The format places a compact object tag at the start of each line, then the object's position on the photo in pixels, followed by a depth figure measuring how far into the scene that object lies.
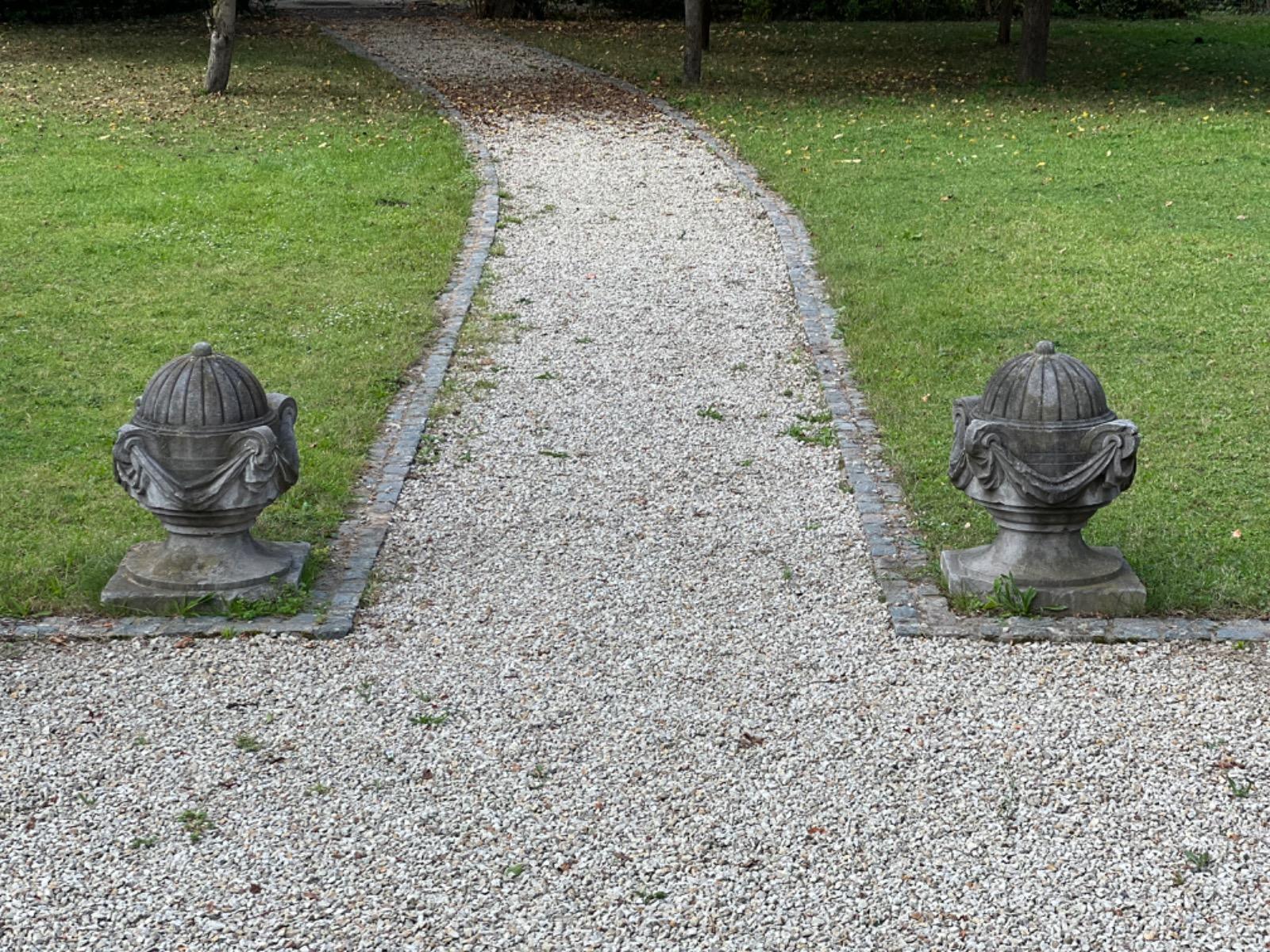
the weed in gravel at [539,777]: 5.30
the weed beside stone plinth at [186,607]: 6.61
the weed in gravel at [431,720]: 5.73
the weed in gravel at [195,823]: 4.98
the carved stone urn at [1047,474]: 6.31
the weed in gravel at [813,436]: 8.80
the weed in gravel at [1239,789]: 5.19
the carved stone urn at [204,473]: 6.44
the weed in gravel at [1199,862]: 4.79
